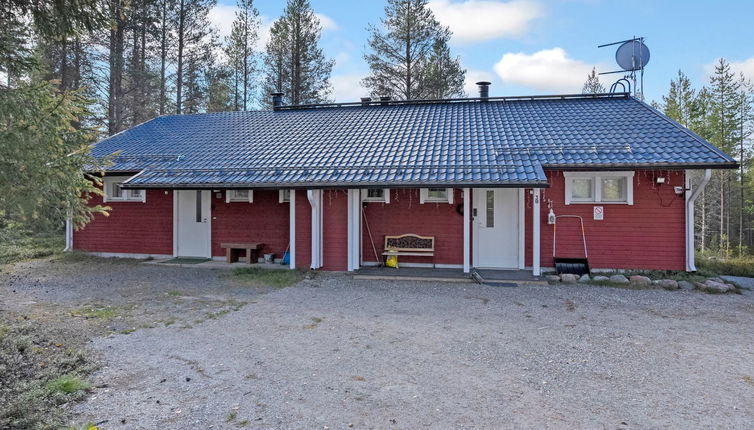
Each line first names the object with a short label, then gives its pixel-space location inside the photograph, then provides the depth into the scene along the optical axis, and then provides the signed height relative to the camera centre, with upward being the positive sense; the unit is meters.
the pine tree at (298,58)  22.58 +8.13
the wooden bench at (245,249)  10.98 -0.89
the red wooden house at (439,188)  9.31 +0.57
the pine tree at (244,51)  23.70 +8.92
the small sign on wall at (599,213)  9.55 +0.03
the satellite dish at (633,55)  12.73 +4.64
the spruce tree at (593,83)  29.01 +8.79
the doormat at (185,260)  11.23 -1.19
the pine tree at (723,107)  24.75 +6.09
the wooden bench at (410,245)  10.25 -0.73
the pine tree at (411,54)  21.69 +8.00
